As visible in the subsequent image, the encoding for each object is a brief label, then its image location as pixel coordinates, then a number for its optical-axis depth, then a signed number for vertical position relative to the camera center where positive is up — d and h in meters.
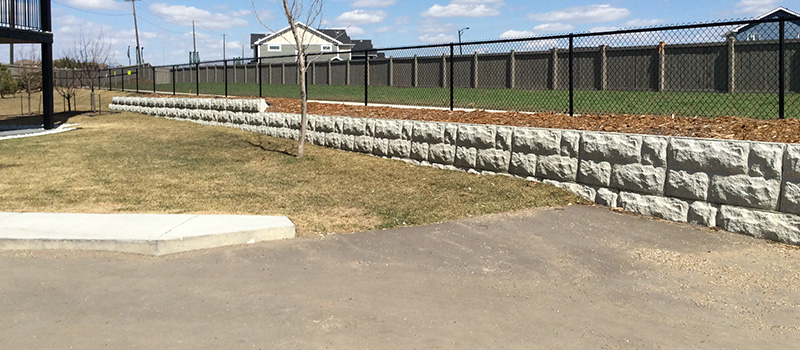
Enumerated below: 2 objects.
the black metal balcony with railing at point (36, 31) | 18.69 +3.14
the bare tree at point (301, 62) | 12.45 +1.45
